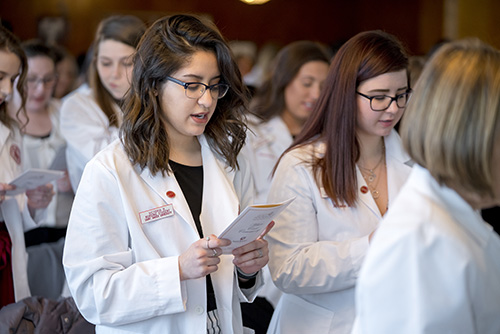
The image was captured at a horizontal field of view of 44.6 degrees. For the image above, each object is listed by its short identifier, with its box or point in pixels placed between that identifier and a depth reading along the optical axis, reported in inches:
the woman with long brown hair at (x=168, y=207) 73.9
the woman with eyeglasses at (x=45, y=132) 143.7
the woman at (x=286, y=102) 160.2
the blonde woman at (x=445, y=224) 49.6
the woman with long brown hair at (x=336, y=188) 86.9
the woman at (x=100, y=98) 135.7
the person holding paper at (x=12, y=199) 105.7
